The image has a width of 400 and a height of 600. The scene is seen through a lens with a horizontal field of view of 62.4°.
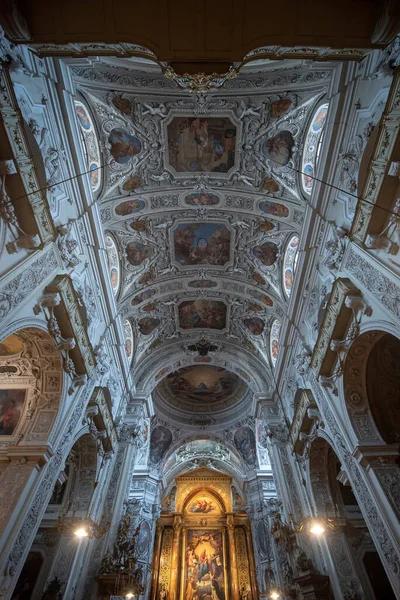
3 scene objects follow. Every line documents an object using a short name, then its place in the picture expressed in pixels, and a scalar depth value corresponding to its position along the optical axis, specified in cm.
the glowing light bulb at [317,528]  1006
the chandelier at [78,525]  1054
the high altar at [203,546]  2102
